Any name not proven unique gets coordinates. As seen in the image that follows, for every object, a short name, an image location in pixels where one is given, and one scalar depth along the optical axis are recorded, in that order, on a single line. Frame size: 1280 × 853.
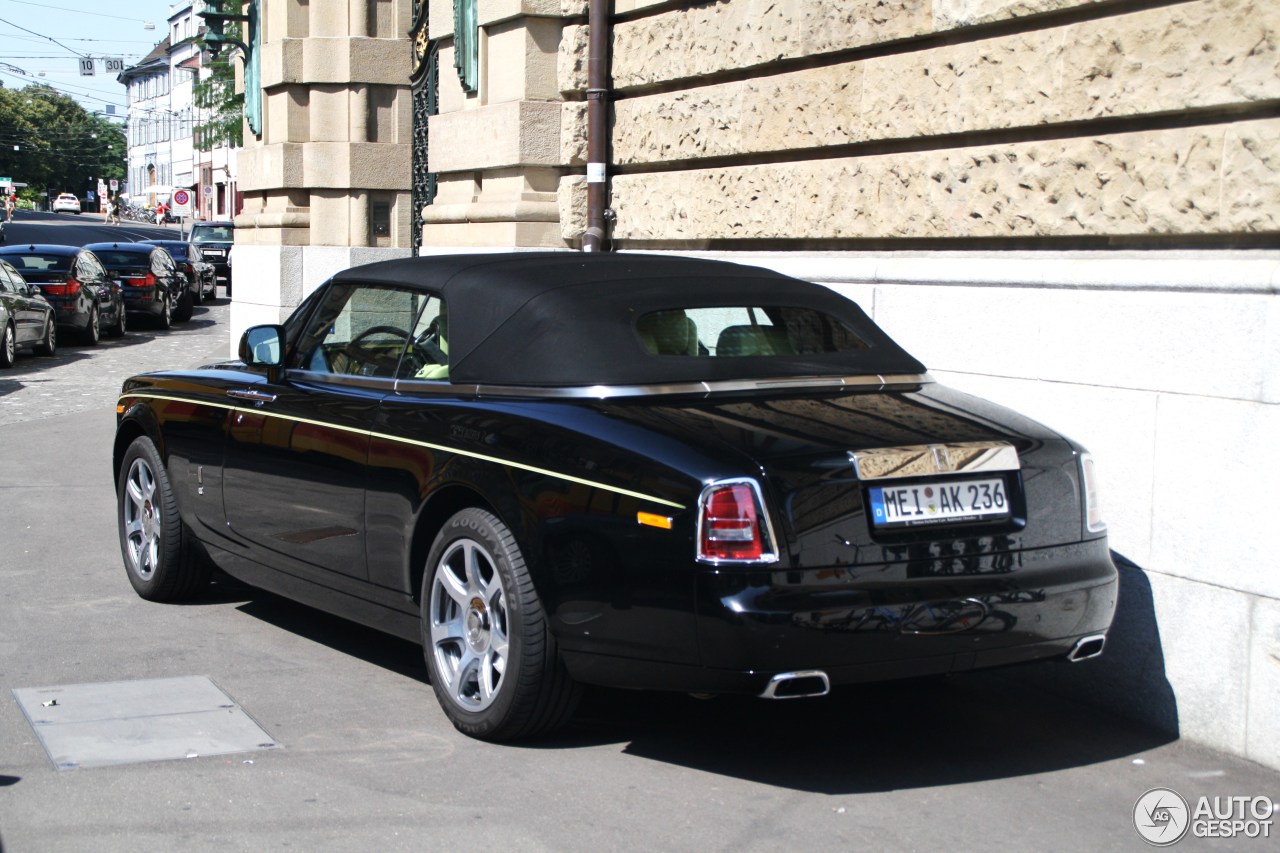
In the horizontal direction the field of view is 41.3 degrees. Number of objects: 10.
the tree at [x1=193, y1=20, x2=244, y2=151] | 40.41
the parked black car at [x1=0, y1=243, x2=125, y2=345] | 24.44
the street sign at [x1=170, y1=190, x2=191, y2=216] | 53.31
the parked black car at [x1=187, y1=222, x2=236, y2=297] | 46.94
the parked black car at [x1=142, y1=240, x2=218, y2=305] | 36.06
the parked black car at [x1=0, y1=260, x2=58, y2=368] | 21.11
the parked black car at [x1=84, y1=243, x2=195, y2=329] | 28.59
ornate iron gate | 13.75
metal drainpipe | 10.19
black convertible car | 4.62
